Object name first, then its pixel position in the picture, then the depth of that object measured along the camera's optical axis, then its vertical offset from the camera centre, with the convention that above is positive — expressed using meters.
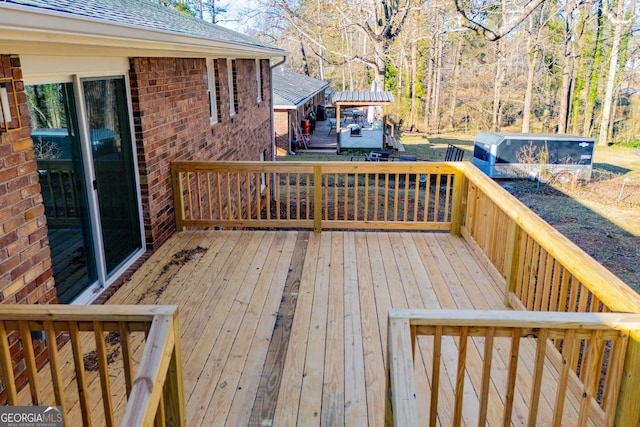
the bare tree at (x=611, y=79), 20.73 +0.15
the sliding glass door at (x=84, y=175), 3.45 -0.71
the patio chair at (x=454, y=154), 15.35 -2.23
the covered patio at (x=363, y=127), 18.22 -1.66
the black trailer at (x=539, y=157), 14.51 -2.13
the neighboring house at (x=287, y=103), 16.17 -0.64
